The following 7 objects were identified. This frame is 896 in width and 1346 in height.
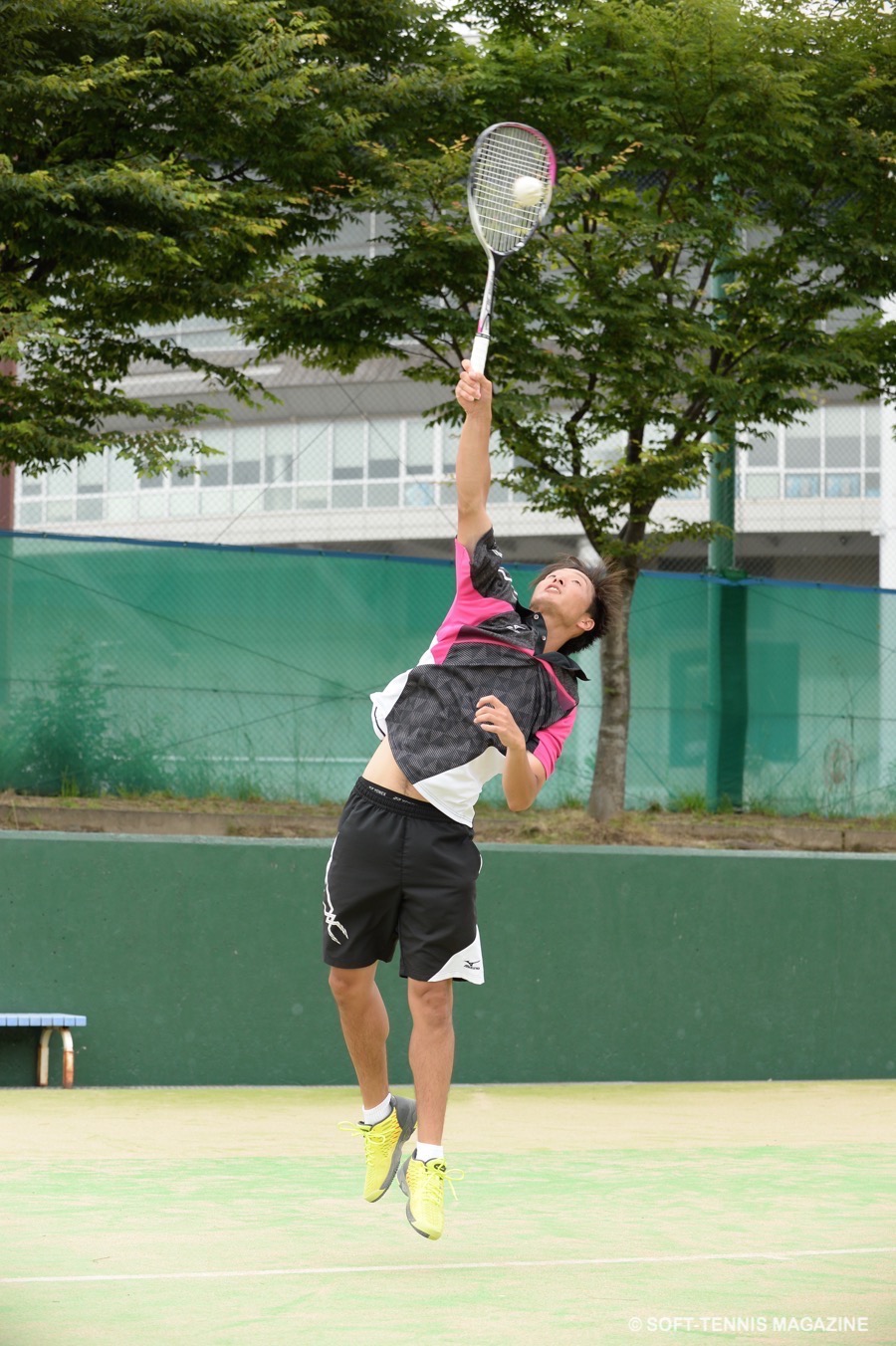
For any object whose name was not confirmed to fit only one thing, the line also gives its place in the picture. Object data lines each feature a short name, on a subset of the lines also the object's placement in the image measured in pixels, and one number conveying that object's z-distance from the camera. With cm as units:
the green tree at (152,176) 1977
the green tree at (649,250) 2242
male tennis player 844
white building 5200
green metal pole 2403
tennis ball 1059
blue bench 1443
